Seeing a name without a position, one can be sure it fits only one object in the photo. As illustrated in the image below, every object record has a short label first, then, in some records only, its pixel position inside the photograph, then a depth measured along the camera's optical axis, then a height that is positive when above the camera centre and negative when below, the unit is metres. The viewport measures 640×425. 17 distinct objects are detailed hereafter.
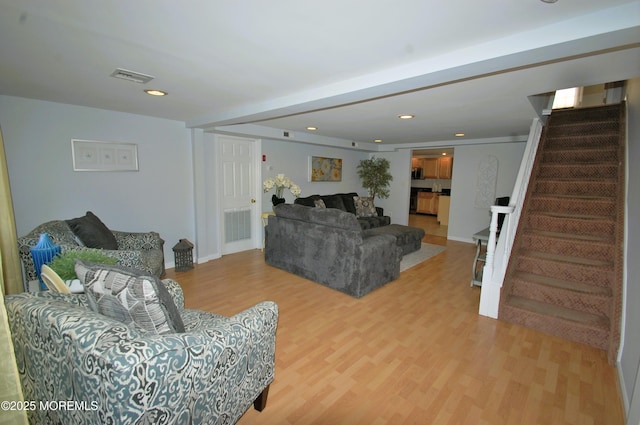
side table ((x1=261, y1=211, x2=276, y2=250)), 4.78 -0.68
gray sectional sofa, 3.25 -0.91
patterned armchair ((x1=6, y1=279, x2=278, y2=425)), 0.93 -0.73
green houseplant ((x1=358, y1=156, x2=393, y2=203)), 7.13 +0.04
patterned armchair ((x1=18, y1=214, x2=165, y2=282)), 2.39 -0.75
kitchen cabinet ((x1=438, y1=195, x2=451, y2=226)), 8.02 -0.88
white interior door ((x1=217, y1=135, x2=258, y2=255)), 4.76 -0.32
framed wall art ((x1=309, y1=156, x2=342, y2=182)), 6.05 +0.15
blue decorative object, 2.00 -0.58
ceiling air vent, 2.08 +0.73
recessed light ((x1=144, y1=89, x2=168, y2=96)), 2.55 +0.72
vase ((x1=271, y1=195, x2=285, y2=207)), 4.88 -0.43
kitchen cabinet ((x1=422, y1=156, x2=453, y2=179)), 9.31 +0.36
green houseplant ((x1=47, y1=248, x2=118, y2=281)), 1.83 -0.61
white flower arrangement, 5.05 -0.18
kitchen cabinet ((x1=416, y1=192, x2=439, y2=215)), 9.52 -0.83
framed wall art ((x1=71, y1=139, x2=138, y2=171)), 3.30 +0.20
